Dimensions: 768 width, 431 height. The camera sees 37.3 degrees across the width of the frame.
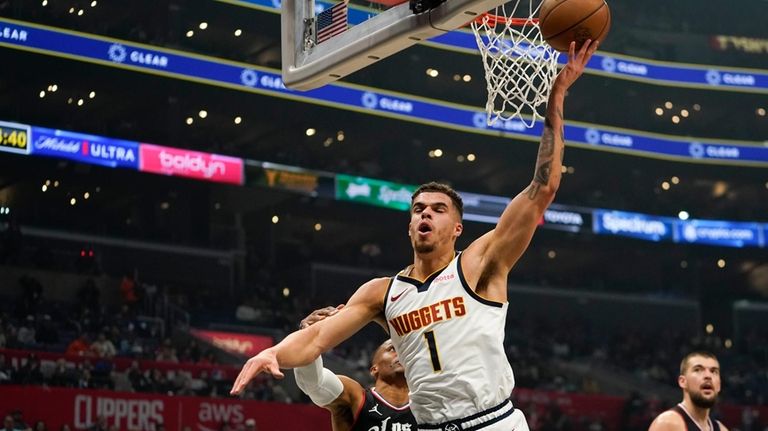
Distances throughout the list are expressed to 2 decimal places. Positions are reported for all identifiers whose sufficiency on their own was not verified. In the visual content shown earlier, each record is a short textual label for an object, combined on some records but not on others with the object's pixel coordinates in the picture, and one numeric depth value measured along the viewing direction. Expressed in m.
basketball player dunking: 4.94
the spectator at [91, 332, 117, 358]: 22.05
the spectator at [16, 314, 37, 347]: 22.19
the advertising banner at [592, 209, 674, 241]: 36.75
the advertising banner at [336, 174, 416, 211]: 33.19
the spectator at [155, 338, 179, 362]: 22.94
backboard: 6.61
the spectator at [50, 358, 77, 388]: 19.77
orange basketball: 6.00
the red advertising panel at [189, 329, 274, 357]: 28.00
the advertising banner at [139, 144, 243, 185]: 29.86
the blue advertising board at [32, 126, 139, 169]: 28.08
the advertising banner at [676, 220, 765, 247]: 37.78
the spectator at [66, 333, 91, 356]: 21.64
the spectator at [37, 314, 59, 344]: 22.59
